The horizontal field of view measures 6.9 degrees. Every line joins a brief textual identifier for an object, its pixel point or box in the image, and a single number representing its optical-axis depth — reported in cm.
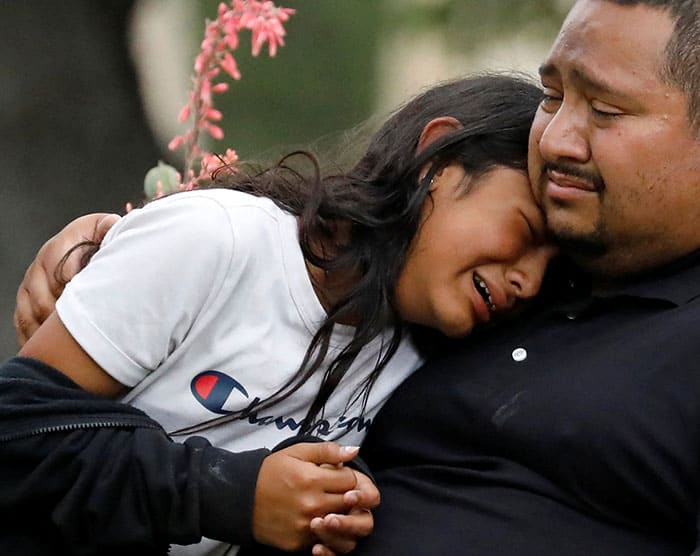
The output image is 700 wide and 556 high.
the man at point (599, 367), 454
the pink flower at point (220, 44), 492
